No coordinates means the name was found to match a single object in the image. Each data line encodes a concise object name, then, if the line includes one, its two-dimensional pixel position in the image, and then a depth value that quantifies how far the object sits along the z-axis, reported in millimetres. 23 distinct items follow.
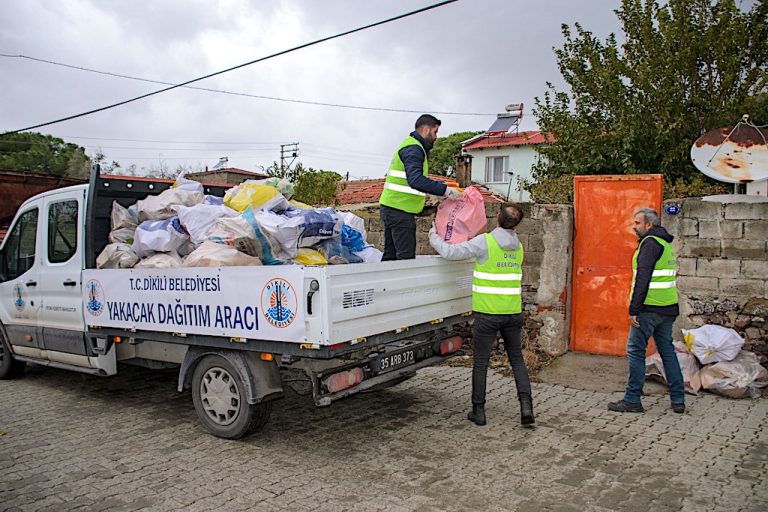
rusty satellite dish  6879
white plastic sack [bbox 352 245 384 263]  5820
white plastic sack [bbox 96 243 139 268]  5617
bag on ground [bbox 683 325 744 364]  5996
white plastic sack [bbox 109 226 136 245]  5922
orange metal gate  7117
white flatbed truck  4258
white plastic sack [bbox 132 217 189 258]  5418
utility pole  16920
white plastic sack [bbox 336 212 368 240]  6195
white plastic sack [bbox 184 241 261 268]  4863
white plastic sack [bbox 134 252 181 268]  5285
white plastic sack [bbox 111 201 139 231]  5965
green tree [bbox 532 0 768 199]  10344
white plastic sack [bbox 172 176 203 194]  6277
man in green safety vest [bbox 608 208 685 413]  5406
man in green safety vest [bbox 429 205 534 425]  5164
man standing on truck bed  5449
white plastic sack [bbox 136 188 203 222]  5918
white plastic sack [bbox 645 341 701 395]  6047
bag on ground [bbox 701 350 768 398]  5871
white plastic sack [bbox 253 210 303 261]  4949
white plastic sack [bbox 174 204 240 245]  5387
